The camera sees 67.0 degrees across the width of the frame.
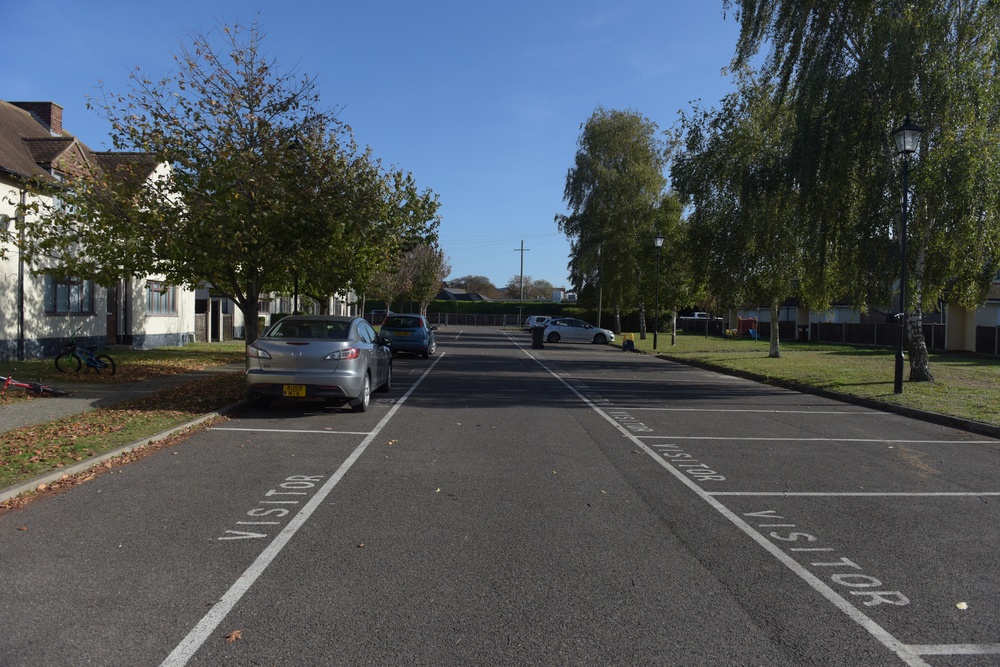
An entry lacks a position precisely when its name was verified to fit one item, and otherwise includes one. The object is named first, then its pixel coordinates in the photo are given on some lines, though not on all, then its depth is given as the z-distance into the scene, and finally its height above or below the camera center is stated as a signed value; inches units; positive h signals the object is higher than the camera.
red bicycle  452.8 -46.8
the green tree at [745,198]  812.6 +146.5
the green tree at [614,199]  1685.5 +286.6
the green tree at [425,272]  2349.9 +155.2
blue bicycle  597.6 -36.2
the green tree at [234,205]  538.0 +82.0
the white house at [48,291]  711.1 +25.2
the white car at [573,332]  1686.8 -23.2
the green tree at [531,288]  5546.3 +245.8
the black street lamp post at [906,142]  565.3 +139.9
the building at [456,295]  4422.0 +152.9
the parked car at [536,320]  2362.6 +4.1
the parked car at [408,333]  997.8 -18.7
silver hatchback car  440.5 -27.3
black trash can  1414.9 -31.5
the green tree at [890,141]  632.4 +165.1
